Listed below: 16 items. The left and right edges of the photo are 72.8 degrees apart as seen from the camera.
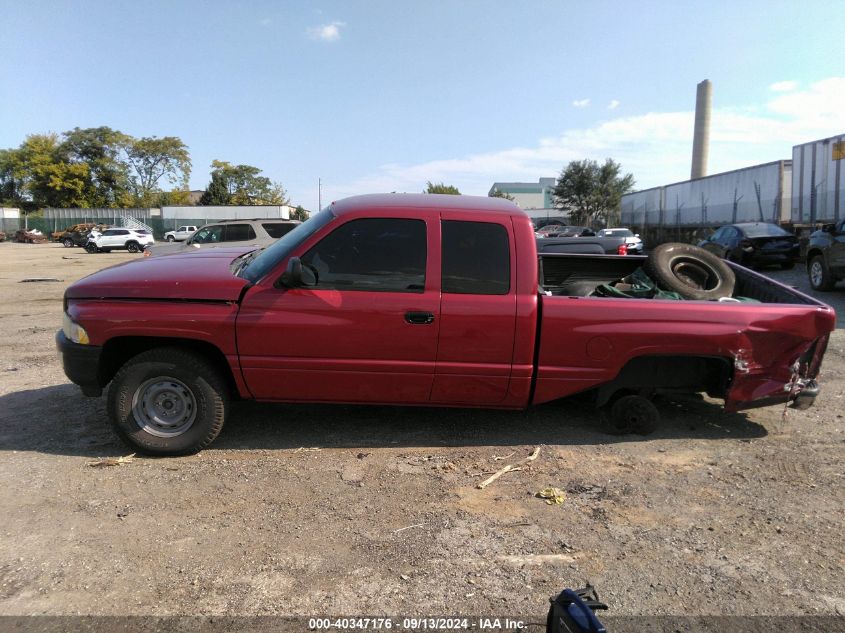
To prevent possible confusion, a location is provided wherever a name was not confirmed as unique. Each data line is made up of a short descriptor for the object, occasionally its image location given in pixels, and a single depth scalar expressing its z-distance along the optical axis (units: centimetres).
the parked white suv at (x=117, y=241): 3756
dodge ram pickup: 389
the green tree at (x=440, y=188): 8608
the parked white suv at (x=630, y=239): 1878
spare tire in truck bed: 497
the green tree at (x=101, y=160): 7175
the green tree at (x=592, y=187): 6250
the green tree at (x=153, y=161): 7550
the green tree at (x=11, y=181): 7276
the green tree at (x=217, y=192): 7731
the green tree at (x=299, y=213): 6894
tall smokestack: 5731
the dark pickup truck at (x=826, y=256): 1095
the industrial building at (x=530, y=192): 10438
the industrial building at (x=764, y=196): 1867
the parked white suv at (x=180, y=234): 4819
